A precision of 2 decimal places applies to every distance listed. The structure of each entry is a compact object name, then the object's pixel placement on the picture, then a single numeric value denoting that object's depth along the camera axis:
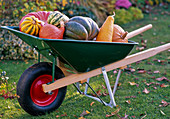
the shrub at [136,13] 7.04
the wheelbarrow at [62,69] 2.02
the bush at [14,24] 4.12
